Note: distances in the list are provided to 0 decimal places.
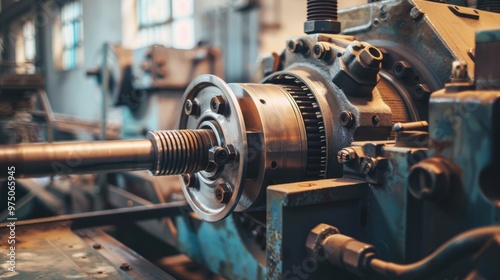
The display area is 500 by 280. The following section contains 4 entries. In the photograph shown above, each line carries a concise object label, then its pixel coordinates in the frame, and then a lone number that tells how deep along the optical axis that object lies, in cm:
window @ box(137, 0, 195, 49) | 427
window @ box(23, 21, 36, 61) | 847
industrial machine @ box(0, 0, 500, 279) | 72
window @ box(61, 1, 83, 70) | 713
